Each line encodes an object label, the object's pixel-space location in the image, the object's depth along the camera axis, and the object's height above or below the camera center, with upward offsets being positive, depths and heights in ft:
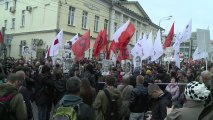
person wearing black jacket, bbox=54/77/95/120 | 8.06 -1.82
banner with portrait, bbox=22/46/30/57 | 41.23 +1.72
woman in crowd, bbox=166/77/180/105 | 16.76 -2.51
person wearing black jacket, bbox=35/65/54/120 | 16.14 -2.96
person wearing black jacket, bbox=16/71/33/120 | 10.59 -2.48
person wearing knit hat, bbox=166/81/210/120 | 6.72 -1.45
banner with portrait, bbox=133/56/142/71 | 32.38 +0.17
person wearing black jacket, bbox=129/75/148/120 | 14.25 -3.02
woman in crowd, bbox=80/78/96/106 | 10.14 -1.78
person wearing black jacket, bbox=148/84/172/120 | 11.48 -2.48
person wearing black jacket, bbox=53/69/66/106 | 16.07 -2.28
